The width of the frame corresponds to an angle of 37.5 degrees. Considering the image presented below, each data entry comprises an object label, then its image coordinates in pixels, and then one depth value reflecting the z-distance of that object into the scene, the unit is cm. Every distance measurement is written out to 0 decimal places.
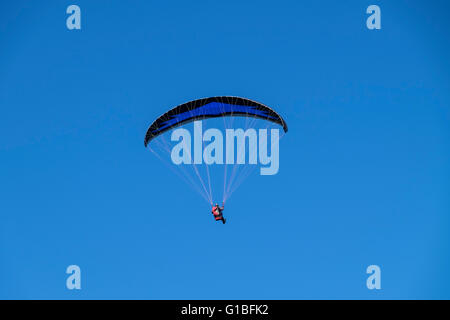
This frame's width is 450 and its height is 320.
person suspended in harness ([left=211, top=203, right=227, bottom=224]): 3141
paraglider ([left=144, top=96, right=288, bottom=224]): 3119
